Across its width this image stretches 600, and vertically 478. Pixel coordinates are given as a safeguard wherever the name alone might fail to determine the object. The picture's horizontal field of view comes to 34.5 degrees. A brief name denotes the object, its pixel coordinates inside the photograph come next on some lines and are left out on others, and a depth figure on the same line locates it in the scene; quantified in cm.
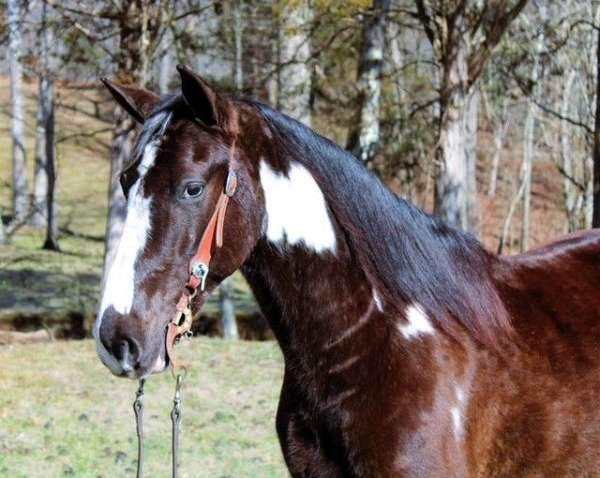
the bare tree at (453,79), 1003
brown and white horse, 267
